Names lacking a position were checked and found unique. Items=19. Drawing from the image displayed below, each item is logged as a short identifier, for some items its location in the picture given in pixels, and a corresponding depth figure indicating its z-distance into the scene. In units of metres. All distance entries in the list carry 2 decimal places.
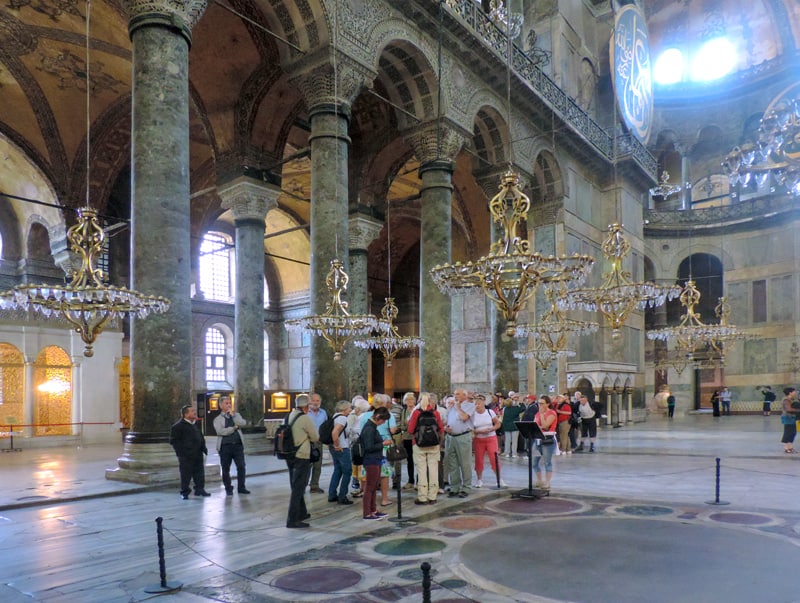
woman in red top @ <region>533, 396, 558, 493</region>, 7.73
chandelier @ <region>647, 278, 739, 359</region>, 14.53
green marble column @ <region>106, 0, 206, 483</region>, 7.53
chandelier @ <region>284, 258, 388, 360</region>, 9.84
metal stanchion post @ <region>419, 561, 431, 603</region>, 3.08
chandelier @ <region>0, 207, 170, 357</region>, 7.51
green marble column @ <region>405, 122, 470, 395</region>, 12.59
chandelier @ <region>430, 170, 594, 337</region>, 8.00
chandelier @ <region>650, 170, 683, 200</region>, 26.80
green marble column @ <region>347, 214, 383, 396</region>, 16.42
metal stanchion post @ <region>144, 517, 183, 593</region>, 4.20
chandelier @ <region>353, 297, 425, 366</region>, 14.91
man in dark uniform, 7.22
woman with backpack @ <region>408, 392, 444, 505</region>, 7.30
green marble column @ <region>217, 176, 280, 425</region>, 13.12
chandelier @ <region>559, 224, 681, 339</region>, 10.98
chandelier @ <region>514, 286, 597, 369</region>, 14.16
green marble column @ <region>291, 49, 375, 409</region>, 9.99
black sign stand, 7.29
